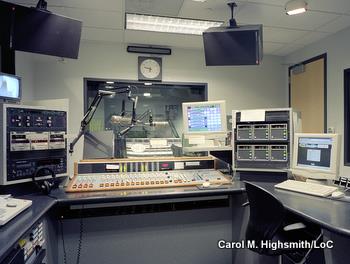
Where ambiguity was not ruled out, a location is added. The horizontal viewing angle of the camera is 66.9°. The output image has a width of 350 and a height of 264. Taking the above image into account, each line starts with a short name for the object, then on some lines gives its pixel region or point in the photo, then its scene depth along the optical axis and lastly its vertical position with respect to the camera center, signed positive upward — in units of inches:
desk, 64.2 -29.4
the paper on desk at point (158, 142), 105.2 -4.7
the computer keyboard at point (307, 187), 67.0 -15.2
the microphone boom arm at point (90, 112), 84.8 +6.0
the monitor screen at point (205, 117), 93.0 +4.8
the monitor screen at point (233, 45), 101.3 +33.2
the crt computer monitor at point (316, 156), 72.6 -7.1
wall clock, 162.9 +38.4
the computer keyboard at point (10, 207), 48.1 -15.4
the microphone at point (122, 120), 98.6 +3.9
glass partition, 163.5 +19.7
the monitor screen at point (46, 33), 81.1 +30.8
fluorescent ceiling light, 124.6 +52.9
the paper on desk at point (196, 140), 94.1 -3.3
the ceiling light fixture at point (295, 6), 102.0 +48.8
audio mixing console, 74.4 -15.0
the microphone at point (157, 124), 123.6 +3.4
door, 151.3 +24.0
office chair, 58.2 -21.9
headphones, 69.3 -13.9
